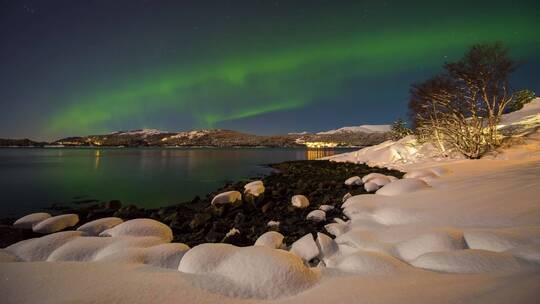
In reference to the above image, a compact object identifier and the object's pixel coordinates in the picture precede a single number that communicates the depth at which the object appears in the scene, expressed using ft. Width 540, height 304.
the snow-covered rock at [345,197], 31.67
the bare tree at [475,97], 56.29
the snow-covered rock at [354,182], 41.90
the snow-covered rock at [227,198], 33.94
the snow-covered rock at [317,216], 25.23
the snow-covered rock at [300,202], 31.05
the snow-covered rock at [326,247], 14.26
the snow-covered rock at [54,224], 24.80
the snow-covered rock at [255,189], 37.86
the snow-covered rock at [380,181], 35.51
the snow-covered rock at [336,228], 20.31
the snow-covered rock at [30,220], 26.02
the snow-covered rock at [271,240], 16.73
